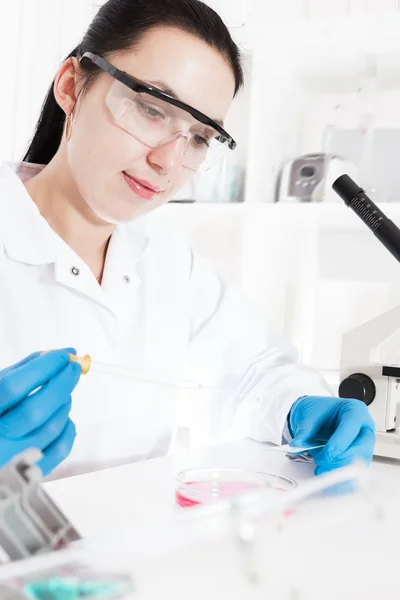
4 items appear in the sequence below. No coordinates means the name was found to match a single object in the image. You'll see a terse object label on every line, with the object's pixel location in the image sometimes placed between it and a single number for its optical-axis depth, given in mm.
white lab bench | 832
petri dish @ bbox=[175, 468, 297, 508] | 875
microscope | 1239
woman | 1201
